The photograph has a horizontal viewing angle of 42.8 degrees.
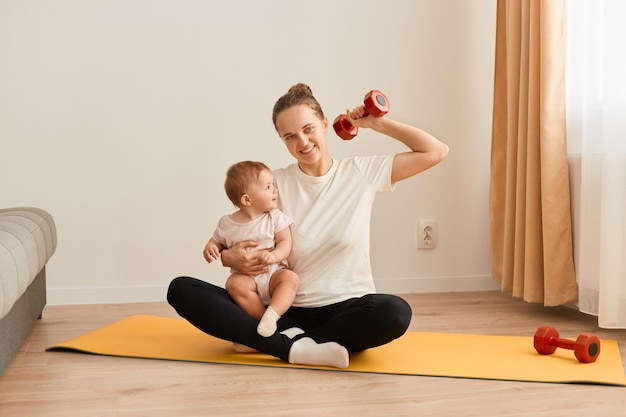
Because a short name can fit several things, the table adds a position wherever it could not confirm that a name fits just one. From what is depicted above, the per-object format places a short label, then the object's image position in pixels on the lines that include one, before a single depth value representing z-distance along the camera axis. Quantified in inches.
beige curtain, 112.9
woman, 83.7
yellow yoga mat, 81.7
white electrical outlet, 139.5
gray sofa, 75.5
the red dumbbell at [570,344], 84.2
